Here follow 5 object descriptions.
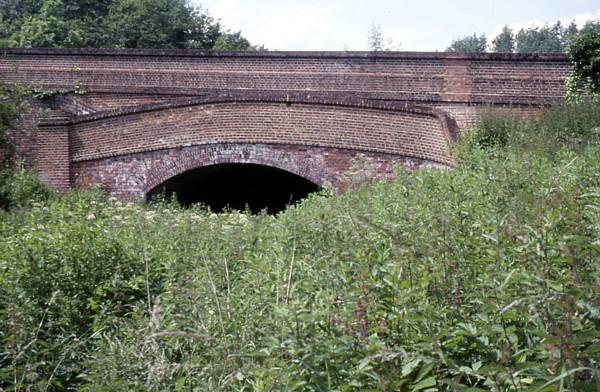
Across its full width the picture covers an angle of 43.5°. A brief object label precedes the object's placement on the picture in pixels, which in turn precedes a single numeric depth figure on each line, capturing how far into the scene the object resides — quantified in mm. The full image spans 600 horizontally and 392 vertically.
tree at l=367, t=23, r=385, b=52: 43781
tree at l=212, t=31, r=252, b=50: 35156
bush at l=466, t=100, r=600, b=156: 8258
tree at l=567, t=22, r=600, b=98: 13945
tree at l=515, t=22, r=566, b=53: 72938
